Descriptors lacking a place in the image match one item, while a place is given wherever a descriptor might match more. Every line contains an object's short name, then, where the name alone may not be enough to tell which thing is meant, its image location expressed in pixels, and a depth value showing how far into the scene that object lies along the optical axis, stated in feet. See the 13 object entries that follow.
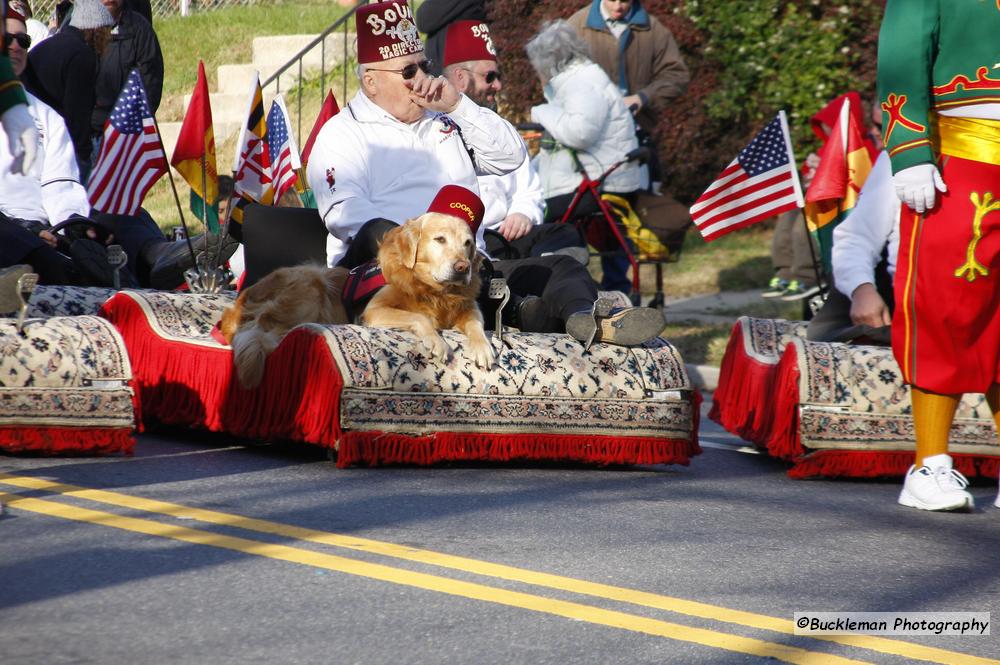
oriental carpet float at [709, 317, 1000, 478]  40.93
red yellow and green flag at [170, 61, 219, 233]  58.18
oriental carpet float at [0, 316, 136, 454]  38.32
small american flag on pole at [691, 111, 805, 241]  53.88
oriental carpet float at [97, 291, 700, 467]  39.09
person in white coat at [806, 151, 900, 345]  41.75
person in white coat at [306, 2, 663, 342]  45.55
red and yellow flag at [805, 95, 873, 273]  54.44
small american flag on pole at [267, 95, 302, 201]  59.67
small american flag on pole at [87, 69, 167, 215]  60.59
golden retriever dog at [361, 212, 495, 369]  40.91
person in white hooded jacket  69.77
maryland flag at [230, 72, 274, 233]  60.54
